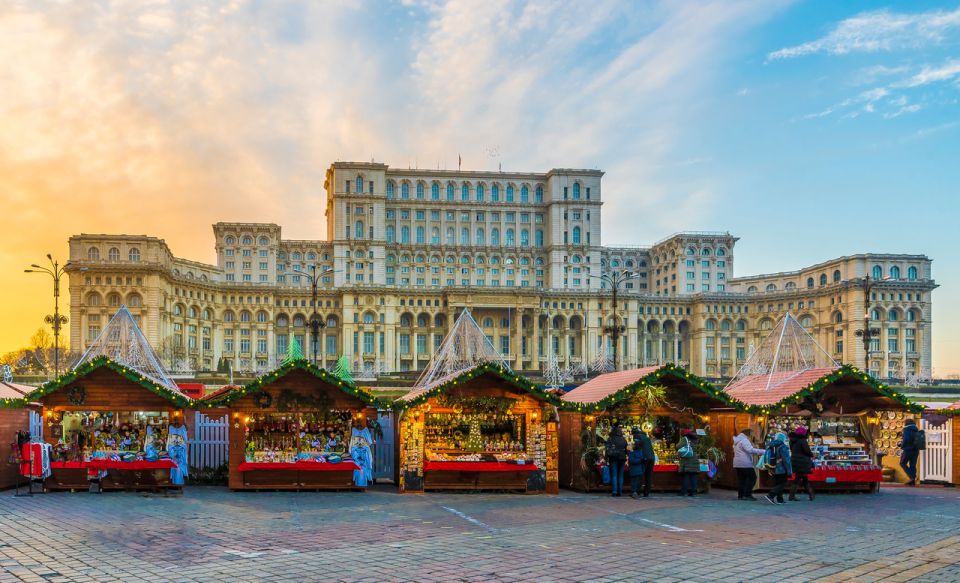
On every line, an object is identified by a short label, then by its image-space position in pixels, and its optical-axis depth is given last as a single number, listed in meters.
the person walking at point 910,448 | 23.77
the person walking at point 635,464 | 20.91
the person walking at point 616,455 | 21.06
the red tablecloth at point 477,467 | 21.27
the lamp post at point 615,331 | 39.36
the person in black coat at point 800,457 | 19.88
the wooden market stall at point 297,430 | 21.38
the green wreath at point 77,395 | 21.55
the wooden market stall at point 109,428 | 20.78
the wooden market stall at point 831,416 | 21.80
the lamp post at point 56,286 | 43.43
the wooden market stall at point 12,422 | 21.03
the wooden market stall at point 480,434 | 21.47
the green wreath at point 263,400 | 21.78
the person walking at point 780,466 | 19.19
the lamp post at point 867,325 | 42.75
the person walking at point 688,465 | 21.44
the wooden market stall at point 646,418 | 22.03
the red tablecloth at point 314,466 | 21.33
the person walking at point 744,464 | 20.03
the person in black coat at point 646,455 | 20.94
